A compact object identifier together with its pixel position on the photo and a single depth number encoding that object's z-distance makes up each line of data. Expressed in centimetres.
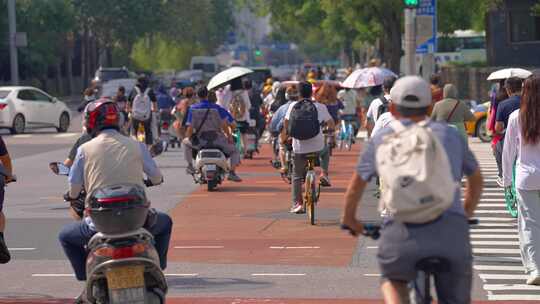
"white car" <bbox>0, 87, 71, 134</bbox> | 4116
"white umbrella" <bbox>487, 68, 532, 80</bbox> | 2075
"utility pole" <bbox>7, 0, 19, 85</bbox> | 5647
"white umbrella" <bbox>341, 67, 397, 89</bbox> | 2838
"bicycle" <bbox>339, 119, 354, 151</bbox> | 3148
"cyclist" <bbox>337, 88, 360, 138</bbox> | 3216
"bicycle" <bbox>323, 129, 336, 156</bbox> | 1933
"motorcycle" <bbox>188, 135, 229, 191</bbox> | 2095
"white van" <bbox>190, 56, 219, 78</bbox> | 8922
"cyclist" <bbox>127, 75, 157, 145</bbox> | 2862
